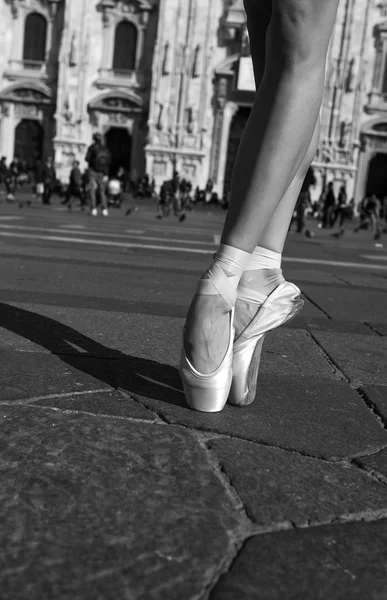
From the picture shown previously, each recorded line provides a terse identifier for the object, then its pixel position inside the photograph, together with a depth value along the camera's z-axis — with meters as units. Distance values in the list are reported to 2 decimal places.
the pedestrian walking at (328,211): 20.50
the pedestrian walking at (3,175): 21.12
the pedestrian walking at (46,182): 18.59
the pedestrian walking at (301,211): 15.02
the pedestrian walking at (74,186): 18.34
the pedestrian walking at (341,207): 20.95
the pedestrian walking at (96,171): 14.39
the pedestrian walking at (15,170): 24.11
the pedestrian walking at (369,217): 18.31
